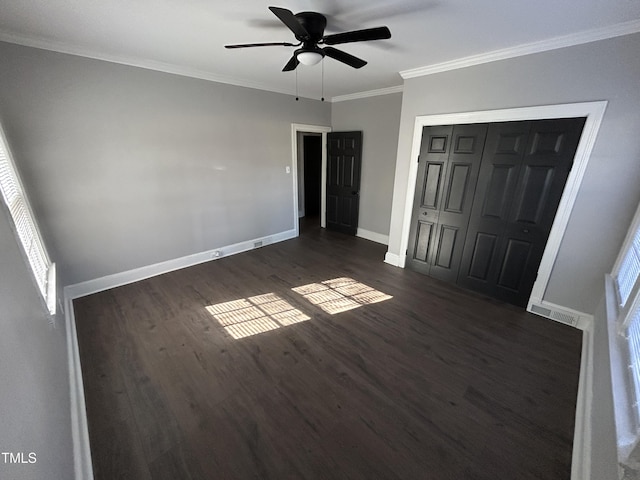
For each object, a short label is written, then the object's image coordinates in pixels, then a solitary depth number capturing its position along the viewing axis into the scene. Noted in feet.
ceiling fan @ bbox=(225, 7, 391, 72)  5.58
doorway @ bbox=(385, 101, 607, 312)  7.45
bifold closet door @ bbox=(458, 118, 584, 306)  8.16
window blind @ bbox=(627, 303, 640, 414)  3.86
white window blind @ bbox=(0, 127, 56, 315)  5.91
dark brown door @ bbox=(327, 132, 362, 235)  15.98
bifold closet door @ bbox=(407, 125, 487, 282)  9.96
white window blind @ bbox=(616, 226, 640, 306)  5.83
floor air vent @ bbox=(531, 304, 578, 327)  8.56
